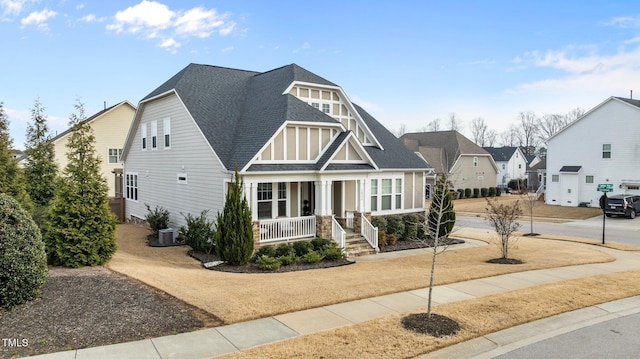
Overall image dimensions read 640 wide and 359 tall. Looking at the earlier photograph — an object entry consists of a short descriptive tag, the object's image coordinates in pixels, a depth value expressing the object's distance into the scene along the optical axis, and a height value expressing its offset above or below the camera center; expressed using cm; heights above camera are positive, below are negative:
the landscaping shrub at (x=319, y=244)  1681 -275
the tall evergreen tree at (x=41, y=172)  2283 +14
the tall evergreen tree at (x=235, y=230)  1472 -191
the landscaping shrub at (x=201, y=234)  1688 -237
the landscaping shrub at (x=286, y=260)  1530 -304
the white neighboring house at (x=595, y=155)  3591 +158
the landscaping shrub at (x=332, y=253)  1622 -299
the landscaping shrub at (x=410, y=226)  2184 -270
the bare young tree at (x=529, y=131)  10006 +964
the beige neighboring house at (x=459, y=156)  5072 +204
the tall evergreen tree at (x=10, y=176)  1563 -5
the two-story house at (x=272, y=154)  1714 +89
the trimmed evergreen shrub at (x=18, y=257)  835 -165
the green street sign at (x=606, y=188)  2103 -75
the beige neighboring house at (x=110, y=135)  3672 +339
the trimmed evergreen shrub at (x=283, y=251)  1595 -285
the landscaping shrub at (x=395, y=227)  2122 -262
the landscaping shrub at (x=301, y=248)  1652 -283
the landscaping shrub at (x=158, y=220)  2059 -218
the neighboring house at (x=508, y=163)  6869 +156
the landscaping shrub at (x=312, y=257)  1574 -305
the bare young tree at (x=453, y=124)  10648 +1207
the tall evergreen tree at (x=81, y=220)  1234 -135
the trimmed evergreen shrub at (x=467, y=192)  5166 -227
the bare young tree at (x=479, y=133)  10612 +981
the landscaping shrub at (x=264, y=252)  1566 -285
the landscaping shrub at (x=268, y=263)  1448 -299
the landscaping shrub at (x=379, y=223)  2059 -236
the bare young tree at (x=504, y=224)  1634 -197
